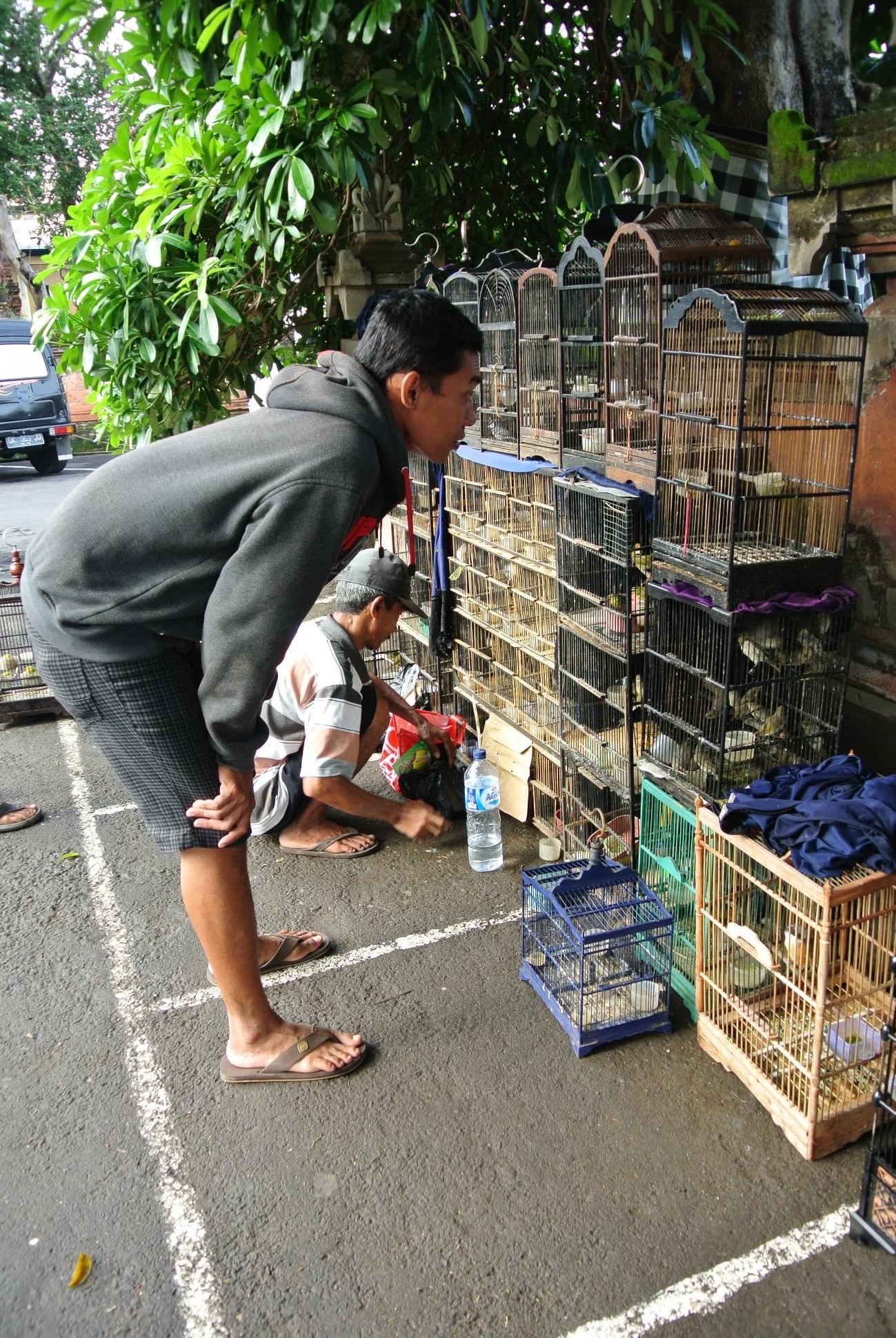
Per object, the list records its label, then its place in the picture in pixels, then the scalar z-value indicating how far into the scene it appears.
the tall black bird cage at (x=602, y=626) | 3.48
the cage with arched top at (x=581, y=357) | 3.68
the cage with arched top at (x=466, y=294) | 4.57
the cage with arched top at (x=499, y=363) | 4.29
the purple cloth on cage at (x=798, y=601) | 2.96
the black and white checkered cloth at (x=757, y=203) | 3.78
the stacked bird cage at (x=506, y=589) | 4.29
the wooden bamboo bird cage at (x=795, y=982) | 2.48
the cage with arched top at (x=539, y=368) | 4.00
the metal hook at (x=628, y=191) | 3.61
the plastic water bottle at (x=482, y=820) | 4.23
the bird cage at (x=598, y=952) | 3.09
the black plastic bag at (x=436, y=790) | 4.69
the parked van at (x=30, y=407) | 17.50
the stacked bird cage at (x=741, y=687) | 3.06
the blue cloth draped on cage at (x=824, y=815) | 2.42
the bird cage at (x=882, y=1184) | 2.27
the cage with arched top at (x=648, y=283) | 3.21
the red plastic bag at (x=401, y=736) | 4.80
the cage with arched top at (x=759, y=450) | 2.92
